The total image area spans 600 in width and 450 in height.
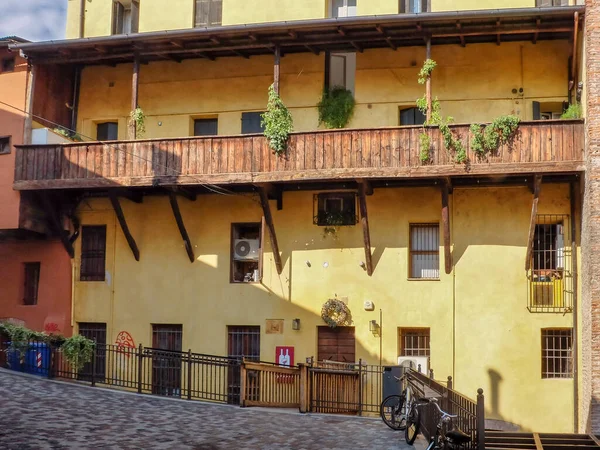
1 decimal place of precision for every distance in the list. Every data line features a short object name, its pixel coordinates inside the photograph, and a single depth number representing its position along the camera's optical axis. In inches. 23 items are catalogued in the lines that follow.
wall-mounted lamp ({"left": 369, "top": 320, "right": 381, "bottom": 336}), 965.2
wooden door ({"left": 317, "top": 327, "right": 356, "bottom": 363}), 980.6
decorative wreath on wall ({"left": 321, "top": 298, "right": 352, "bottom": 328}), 972.6
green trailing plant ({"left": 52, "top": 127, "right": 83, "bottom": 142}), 1051.7
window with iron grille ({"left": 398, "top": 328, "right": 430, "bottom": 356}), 961.5
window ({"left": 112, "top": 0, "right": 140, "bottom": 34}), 1109.7
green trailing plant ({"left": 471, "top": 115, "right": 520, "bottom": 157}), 883.4
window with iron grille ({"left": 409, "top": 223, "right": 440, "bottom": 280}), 967.6
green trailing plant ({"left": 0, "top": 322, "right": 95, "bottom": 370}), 923.4
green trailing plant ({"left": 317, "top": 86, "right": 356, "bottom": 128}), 998.4
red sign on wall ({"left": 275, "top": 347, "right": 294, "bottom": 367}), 987.3
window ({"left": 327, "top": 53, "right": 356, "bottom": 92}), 1016.2
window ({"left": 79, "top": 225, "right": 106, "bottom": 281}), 1070.4
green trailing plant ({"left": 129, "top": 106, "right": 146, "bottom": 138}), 998.4
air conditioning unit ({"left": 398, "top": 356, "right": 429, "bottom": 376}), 950.4
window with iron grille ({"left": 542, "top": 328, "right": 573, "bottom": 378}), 927.7
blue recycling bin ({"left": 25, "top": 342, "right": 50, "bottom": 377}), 934.4
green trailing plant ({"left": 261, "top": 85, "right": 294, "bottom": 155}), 938.7
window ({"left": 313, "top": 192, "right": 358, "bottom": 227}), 995.3
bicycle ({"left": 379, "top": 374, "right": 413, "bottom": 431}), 694.5
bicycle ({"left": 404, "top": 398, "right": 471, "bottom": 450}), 483.2
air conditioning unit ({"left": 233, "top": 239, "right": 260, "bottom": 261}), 1024.9
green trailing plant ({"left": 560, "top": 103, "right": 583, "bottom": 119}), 893.8
